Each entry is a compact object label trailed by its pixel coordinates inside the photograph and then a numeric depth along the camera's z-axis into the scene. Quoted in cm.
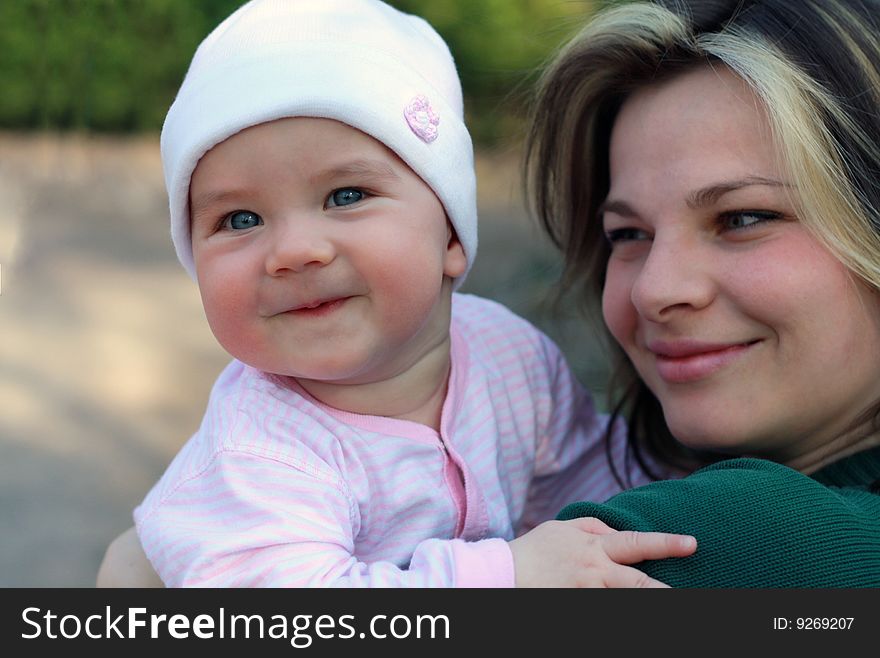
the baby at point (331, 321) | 62
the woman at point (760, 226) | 69
